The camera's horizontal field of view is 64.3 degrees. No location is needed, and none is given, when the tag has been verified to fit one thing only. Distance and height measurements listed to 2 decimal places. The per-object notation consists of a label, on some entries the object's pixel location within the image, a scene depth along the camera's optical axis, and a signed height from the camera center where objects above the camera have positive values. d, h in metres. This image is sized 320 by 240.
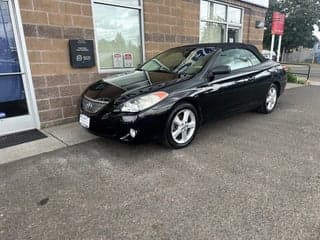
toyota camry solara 3.11 -0.66
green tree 31.67 +2.48
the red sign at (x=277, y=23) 10.02 +0.66
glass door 3.98 -0.52
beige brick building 4.11 +0.02
